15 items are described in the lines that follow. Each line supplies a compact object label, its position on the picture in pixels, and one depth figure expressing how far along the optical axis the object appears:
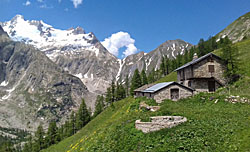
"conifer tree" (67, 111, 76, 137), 80.46
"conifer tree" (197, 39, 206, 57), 92.12
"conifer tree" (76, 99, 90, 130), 77.25
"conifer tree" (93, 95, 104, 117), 82.12
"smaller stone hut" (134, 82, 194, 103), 30.81
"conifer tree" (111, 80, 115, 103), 84.29
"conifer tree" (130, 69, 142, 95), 78.08
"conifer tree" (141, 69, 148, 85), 84.81
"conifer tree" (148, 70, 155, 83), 97.56
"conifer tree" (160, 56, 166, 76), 98.42
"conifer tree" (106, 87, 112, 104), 83.69
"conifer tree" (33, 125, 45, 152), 76.50
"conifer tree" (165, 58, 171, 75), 97.06
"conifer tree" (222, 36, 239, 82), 35.17
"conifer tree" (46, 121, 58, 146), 75.44
